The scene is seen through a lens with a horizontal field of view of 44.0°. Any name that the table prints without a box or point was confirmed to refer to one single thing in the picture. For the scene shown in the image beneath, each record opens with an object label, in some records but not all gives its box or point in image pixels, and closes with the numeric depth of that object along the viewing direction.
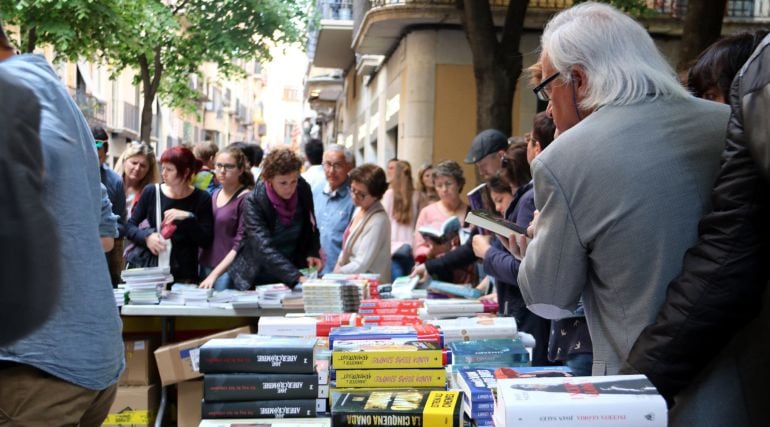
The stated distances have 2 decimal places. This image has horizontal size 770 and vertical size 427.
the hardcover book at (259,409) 3.17
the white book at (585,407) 2.03
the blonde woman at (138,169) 7.83
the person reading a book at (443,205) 7.76
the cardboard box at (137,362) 6.52
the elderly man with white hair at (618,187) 2.47
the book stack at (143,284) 6.32
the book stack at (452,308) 5.09
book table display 6.31
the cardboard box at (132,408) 6.38
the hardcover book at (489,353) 3.57
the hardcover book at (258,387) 3.18
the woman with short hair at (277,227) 6.54
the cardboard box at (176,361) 6.16
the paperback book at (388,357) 3.21
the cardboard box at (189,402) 6.20
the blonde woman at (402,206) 8.95
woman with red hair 6.89
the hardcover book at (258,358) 3.22
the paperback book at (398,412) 2.82
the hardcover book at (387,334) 3.41
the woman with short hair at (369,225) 6.88
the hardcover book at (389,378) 3.21
